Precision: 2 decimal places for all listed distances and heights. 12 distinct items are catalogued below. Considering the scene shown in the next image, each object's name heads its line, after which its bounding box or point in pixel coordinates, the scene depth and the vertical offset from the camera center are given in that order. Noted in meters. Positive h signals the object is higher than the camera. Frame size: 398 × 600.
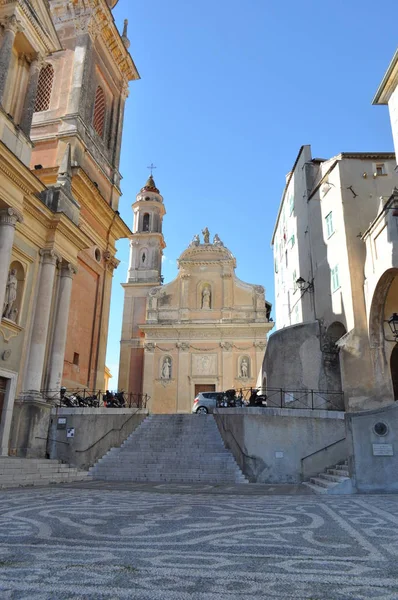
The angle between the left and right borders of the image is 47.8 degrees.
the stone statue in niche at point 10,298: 16.11 +5.12
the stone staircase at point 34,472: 11.77 -0.71
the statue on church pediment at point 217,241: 41.76 +18.56
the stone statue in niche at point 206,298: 39.53 +12.73
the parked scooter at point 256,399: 18.81 +2.07
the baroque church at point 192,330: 36.38 +9.70
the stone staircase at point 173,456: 14.00 -0.23
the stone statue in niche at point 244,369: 36.22 +6.28
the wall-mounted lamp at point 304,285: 21.77 +7.87
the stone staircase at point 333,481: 10.15 -0.71
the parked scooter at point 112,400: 21.09 +2.20
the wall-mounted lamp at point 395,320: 12.85 +3.64
